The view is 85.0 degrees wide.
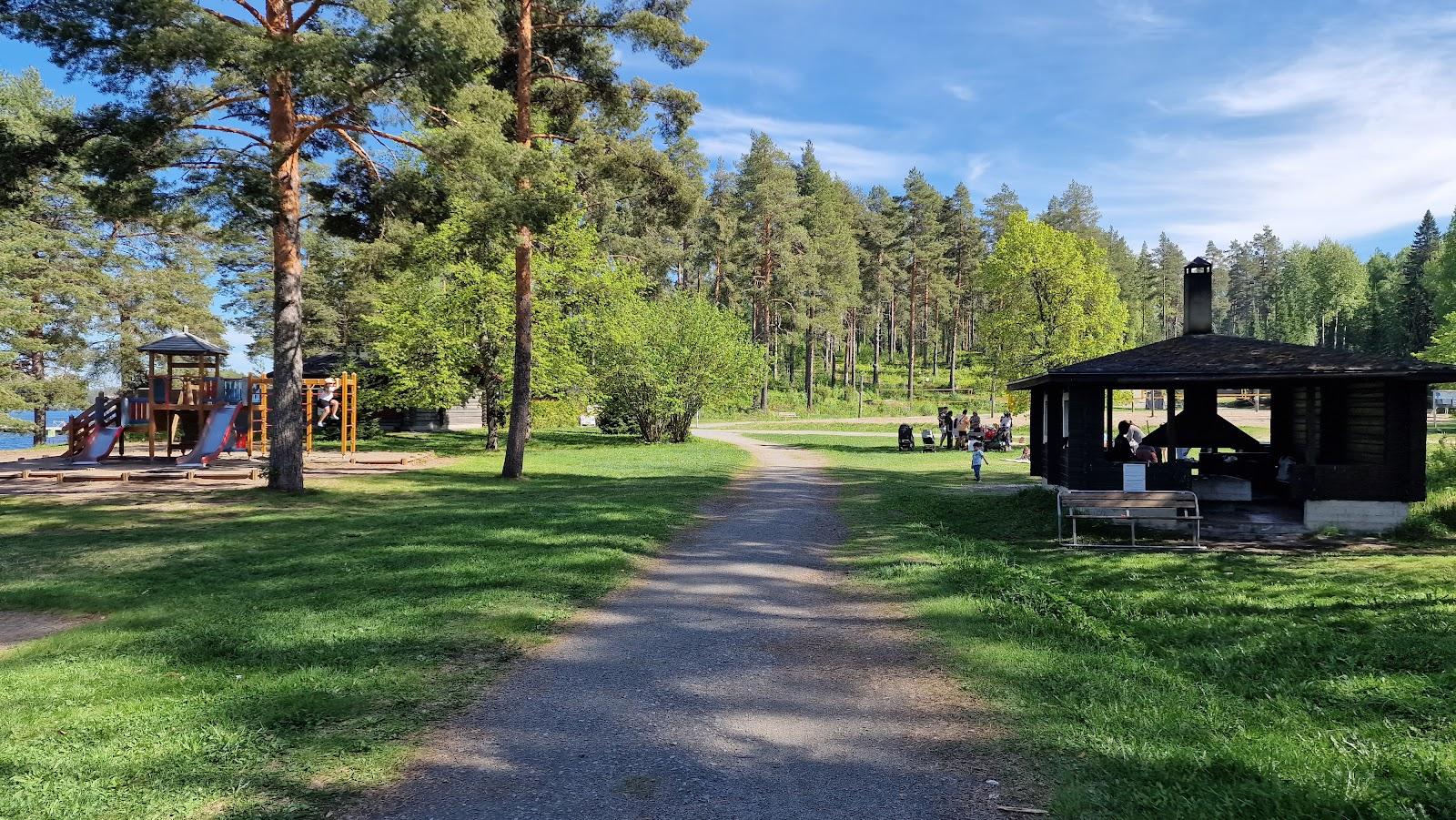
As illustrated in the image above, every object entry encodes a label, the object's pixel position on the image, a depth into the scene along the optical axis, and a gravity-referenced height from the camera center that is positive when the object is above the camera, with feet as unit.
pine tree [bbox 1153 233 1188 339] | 341.21 +54.32
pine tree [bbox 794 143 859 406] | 174.70 +31.96
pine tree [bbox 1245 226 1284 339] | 343.81 +60.83
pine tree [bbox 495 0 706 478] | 58.18 +25.30
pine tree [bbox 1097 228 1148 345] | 281.33 +50.19
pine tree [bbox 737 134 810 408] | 166.81 +39.70
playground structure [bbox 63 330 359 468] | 68.18 +0.04
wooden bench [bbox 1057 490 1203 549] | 37.04 -4.30
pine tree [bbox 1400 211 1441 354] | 216.33 +29.20
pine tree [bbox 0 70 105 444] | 94.87 +16.29
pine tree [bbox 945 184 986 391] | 232.73 +50.51
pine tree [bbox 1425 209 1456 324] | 168.55 +29.91
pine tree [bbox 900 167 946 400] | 196.95 +45.68
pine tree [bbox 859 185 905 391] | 195.72 +40.85
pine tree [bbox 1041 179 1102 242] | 275.39 +72.51
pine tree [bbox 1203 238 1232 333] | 387.96 +60.96
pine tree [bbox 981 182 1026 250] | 258.57 +66.64
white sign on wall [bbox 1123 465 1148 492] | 45.03 -3.79
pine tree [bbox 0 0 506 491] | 39.45 +17.90
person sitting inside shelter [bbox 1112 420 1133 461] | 47.62 -2.31
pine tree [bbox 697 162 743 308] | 170.50 +37.88
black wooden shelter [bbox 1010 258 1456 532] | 40.47 -0.28
